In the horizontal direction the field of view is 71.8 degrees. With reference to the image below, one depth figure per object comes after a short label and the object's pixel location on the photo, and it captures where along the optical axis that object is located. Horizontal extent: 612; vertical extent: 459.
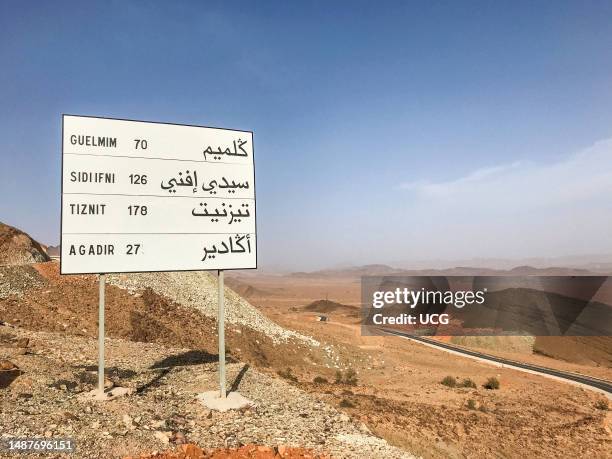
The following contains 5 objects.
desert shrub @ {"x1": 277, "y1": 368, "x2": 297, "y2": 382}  24.85
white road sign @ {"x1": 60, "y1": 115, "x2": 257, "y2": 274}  10.01
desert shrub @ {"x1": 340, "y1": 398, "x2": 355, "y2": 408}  13.26
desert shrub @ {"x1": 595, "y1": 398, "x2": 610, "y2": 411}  20.10
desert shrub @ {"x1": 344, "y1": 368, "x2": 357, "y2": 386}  24.63
